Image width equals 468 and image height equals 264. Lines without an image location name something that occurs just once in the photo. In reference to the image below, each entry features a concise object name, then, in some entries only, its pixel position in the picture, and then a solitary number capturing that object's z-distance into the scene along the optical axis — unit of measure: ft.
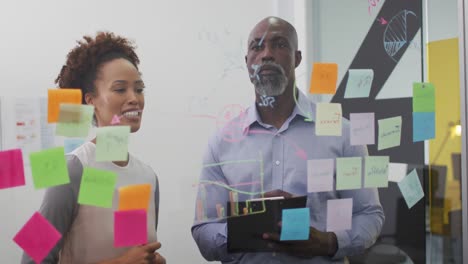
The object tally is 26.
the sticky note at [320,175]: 5.83
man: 5.53
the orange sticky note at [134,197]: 5.06
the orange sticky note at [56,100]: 4.78
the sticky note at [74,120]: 4.81
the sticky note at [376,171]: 6.16
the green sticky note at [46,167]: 4.75
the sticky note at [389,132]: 6.29
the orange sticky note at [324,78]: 5.86
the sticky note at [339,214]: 5.89
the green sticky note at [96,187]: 4.88
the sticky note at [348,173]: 5.98
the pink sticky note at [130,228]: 5.01
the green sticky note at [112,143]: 4.95
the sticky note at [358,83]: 6.07
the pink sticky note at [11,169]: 4.67
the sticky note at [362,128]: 6.11
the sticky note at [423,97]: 6.51
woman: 4.84
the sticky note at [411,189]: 6.54
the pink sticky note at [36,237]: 4.77
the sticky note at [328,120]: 5.91
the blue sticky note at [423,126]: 6.54
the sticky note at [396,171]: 6.39
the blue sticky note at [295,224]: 5.69
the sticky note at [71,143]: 4.83
